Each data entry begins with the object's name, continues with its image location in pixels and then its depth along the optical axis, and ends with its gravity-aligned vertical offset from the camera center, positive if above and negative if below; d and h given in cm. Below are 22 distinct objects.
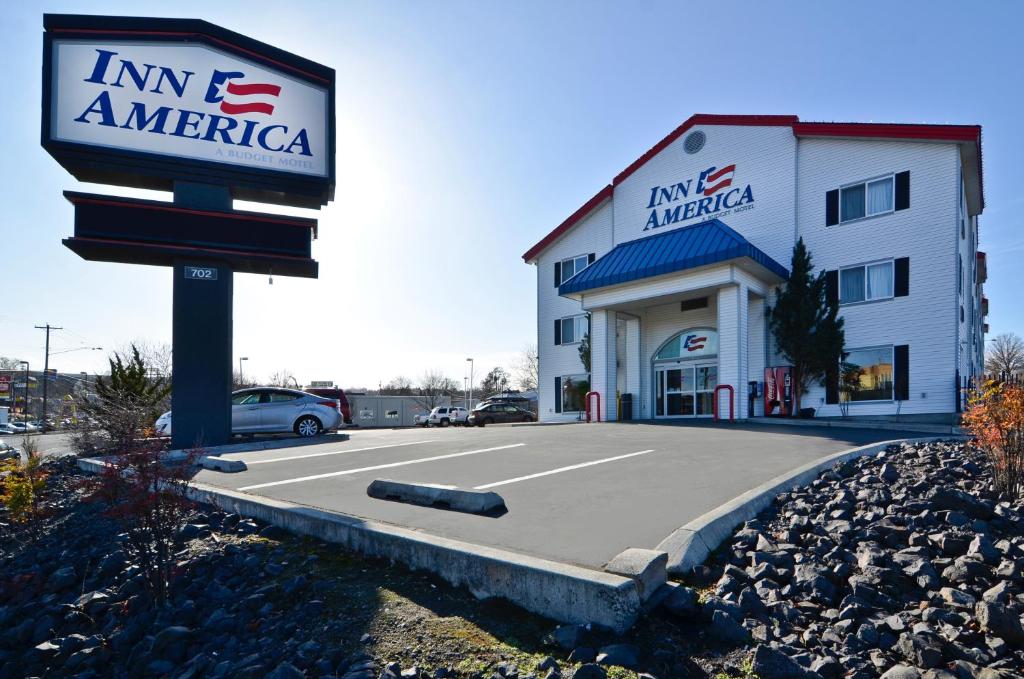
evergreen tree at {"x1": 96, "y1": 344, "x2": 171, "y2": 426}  1316 -70
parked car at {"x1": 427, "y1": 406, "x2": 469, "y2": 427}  3133 -302
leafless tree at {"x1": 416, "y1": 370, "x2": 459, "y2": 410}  6885 -399
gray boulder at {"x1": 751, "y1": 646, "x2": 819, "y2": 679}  247 -135
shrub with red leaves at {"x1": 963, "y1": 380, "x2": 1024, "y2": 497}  491 -61
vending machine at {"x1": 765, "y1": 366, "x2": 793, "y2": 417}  1706 -84
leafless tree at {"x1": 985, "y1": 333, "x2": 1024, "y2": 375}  5825 +156
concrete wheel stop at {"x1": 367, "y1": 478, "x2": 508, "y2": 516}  489 -126
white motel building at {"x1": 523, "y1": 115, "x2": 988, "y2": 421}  1541 +318
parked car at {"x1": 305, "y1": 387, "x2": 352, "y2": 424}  2130 -137
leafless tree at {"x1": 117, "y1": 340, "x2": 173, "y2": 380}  3989 -9
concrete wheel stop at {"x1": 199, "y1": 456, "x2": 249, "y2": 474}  823 -155
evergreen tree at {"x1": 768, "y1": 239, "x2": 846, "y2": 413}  1658 +114
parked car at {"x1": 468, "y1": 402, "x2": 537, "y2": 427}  2900 -271
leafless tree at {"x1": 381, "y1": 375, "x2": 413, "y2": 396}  8334 -413
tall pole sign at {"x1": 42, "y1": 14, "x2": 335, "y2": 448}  1248 +482
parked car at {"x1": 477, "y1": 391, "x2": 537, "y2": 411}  3919 -279
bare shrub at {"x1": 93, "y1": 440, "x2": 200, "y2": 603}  399 -101
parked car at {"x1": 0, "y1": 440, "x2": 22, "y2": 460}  869 -168
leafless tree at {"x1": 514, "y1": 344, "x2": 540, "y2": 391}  7550 -148
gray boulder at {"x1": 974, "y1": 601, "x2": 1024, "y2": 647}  262 -124
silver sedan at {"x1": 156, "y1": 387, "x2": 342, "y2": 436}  1465 -136
